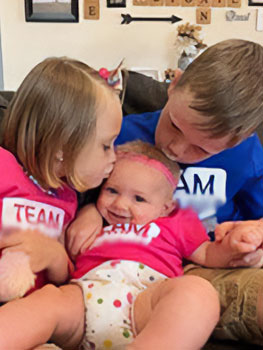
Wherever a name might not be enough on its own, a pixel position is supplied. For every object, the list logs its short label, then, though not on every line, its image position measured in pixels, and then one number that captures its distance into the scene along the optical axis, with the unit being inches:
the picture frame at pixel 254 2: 128.8
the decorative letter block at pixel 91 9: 125.3
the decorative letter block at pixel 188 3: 126.7
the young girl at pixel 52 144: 39.6
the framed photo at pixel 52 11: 124.3
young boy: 39.4
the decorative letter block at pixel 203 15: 127.7
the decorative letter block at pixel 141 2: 126.3
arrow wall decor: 127.3
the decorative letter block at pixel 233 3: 128.1
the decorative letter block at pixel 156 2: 126.3
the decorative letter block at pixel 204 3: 127.0
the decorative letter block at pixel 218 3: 127.2
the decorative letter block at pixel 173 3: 126.9
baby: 32.2
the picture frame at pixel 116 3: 125.6
